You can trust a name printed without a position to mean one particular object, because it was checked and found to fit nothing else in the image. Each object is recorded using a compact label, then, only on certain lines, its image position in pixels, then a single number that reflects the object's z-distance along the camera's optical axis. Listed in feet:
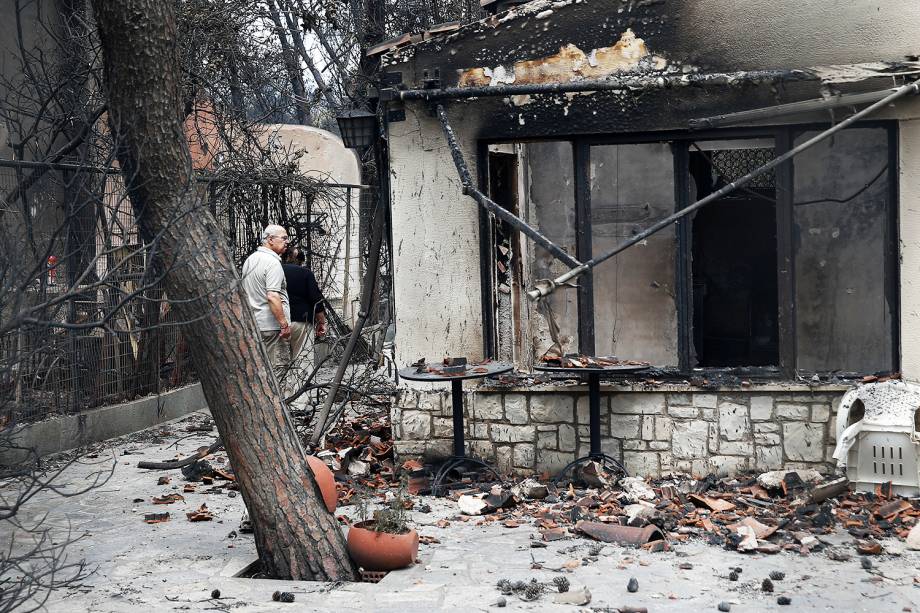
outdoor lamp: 29.17
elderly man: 31.83
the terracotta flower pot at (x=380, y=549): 19.38
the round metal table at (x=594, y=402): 24.56
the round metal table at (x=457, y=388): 24.71
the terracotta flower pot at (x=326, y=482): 19.97
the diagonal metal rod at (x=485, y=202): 24.22
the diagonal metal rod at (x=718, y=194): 23.48
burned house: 25.44
